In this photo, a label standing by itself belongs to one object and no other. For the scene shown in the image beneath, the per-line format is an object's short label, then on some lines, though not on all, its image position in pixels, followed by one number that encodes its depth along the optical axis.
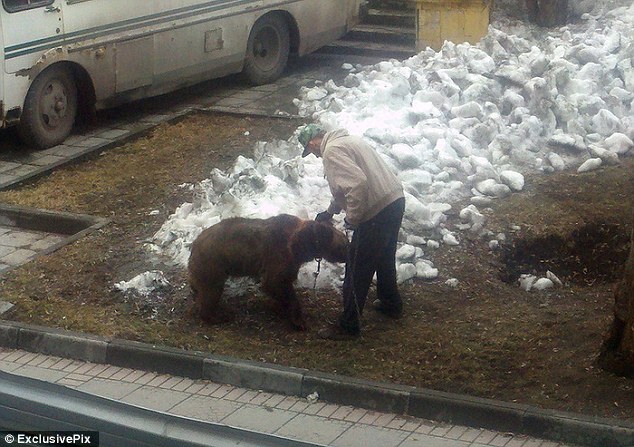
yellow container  13.58
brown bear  7.37
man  7.11
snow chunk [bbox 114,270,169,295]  8.27
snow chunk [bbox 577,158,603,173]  10.33
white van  11.50
